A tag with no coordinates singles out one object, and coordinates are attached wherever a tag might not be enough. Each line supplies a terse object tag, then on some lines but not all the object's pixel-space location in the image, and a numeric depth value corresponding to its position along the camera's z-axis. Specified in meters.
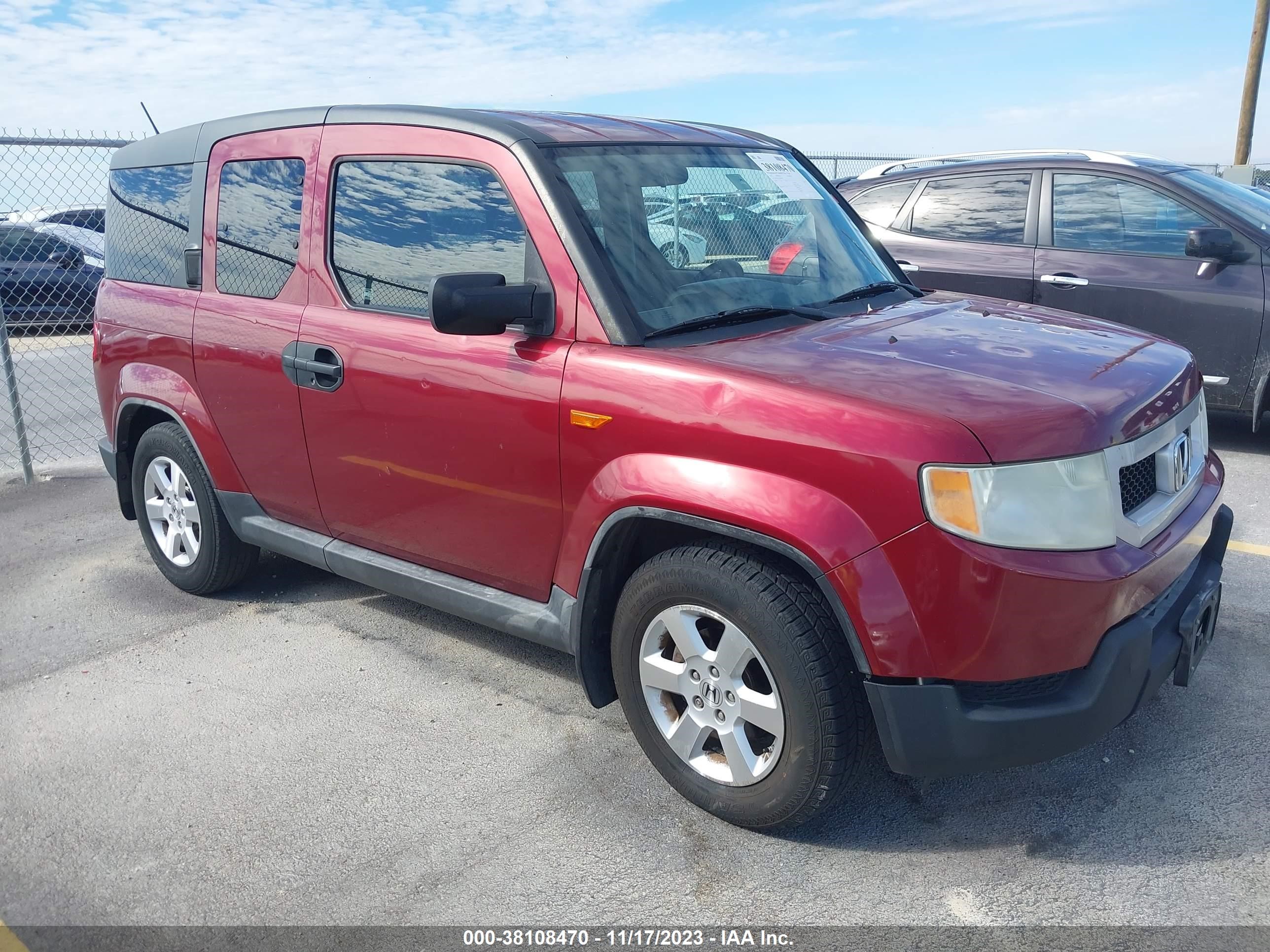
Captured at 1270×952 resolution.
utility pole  19.62
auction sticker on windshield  4.00
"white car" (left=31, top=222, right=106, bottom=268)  12.23
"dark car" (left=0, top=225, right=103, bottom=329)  12.64
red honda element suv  2.52
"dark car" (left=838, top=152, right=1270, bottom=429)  6.32
